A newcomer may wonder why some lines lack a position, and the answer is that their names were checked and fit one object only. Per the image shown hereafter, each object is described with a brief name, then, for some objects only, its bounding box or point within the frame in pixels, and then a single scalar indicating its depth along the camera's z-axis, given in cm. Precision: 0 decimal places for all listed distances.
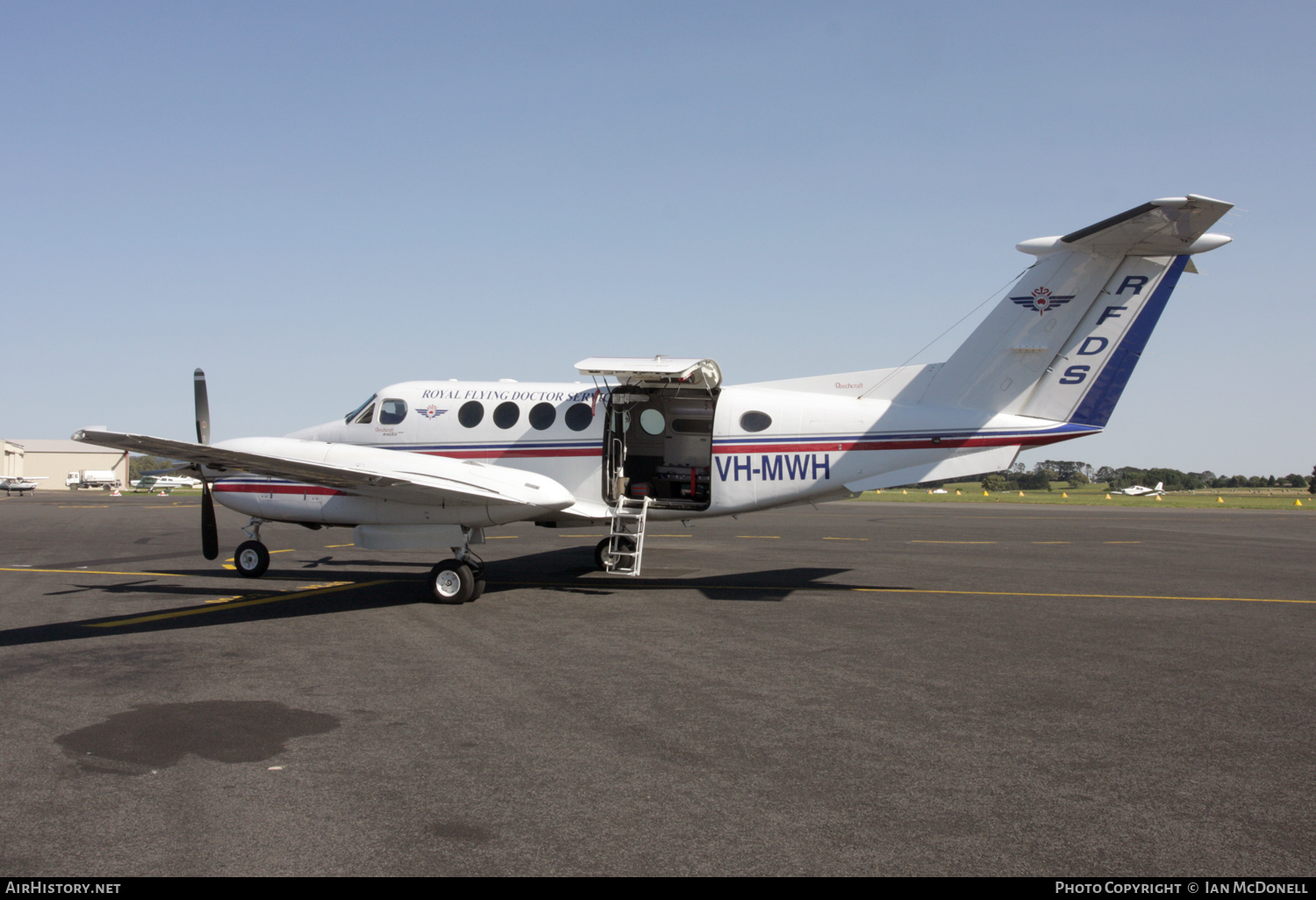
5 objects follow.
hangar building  10606
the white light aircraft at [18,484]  7538
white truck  9150
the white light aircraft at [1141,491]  8994
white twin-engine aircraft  1246
